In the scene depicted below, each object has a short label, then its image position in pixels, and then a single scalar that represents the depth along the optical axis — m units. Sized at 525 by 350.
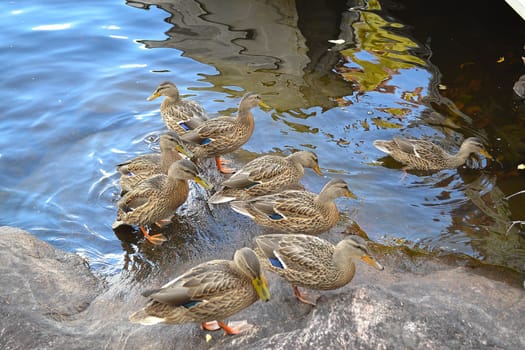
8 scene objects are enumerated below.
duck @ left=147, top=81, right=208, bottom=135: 8.13
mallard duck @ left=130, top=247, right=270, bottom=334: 4.88
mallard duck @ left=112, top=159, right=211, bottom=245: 6.54
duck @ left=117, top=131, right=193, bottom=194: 7.19
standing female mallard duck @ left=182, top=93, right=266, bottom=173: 7.56
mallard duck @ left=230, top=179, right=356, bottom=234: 6.32
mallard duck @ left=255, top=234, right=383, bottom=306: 5.32
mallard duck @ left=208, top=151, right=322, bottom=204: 6.82
